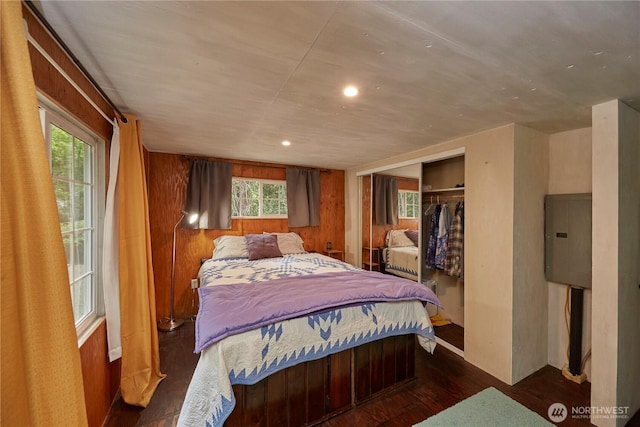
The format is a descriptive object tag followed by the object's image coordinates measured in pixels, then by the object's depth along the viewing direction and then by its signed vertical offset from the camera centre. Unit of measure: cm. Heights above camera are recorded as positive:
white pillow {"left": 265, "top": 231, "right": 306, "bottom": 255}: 375 -57
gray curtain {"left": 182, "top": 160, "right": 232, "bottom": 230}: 349 +20
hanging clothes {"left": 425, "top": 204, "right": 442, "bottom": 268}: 322 -47
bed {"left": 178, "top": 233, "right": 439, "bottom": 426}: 144 -93
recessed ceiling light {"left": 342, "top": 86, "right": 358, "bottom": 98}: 158 +74
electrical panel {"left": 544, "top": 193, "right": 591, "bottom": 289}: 215 -35
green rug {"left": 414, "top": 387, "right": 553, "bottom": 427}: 174 -155
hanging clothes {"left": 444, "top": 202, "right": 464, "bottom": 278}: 299 -55
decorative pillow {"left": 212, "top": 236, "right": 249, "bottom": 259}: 333 -54
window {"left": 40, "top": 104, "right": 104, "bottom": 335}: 139 +7
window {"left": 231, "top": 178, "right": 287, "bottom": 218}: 387 +14
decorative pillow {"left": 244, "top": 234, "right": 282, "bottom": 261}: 331 -53
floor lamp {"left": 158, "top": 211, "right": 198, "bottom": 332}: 312 -139
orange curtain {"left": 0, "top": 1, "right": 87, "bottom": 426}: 75 -20
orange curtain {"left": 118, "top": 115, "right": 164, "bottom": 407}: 184 -50
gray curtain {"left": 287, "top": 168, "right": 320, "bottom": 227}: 412 +15
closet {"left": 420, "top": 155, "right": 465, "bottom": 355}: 302 -49
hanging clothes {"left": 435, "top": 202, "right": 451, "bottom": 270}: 311 -42
